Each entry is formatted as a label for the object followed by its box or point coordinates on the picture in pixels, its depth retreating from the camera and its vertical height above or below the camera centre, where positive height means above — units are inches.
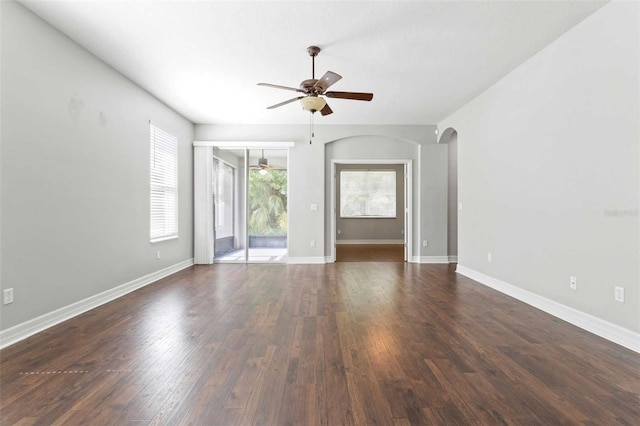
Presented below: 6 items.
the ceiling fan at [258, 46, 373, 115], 134.8 +52.3
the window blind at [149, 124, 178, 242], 194.5 +17.8
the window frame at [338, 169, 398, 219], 402.3 +13.6
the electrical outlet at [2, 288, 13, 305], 100.7 -25.6
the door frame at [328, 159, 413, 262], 264.4 +5.7
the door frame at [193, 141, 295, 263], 251.9 +51.3
